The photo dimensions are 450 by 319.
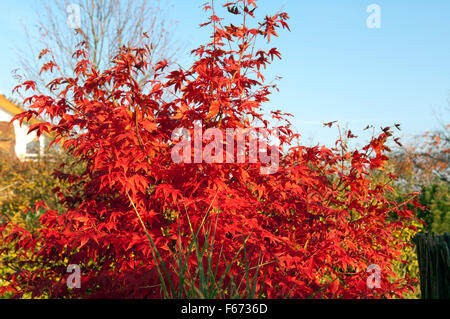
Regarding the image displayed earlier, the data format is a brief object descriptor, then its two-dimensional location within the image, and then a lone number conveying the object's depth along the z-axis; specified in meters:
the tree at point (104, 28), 11.70
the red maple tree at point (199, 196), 3.00
